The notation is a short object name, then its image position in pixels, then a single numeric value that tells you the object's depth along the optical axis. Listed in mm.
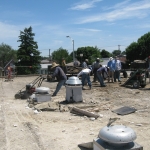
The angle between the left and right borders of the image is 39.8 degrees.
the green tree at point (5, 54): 72744
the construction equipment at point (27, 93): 8745
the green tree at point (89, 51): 58816
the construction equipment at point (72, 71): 14732
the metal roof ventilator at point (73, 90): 7647
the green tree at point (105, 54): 78412
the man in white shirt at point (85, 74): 10403
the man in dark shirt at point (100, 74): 11529
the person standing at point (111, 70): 13115
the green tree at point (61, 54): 69113
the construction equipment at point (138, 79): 10868
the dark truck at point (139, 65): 17454
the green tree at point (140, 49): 43221
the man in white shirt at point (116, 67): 13024
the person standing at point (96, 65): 12771
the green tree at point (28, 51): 40274
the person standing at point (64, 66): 14705
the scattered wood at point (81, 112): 5754
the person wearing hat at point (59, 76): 8945
